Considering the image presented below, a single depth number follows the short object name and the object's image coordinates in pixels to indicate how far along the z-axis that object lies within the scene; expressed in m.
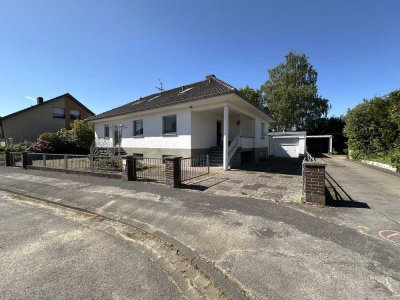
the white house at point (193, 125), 12.09
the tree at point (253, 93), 36.91
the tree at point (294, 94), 31.28
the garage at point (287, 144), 23.17
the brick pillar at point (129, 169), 8.87
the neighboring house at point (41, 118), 23.73
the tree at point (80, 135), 22.34
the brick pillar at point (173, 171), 7.69
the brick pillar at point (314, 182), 5.49
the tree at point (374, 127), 13.48
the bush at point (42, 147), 19.27
